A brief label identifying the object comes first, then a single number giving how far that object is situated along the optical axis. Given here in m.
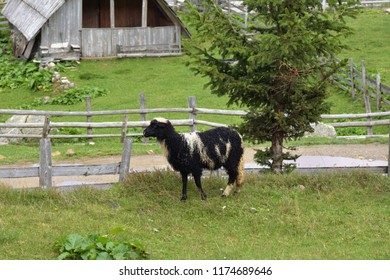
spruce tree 14.33
